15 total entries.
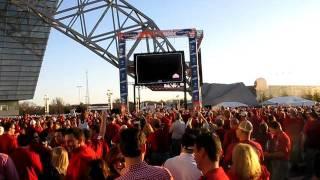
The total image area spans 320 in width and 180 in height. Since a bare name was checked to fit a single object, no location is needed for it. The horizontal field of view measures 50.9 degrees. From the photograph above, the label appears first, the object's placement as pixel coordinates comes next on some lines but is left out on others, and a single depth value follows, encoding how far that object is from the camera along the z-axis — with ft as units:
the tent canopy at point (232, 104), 94.32
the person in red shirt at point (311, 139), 25.47
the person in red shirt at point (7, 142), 21.33
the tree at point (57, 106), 220.59
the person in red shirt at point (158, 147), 29.69
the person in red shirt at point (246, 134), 15.40
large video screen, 72.85
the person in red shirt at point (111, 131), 30.82
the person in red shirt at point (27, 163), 16.00
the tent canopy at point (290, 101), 92.88
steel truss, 89.31
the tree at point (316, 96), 214.36
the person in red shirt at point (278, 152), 21.60
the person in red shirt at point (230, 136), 21.99
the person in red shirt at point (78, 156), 14.77
